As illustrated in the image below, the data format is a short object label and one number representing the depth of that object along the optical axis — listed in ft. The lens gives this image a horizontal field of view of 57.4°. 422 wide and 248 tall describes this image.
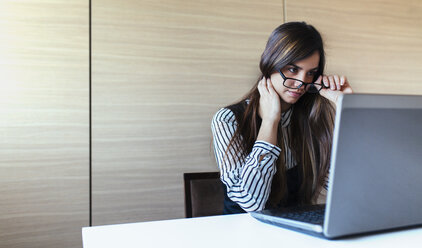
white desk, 2.11
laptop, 1.85
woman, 4.49
